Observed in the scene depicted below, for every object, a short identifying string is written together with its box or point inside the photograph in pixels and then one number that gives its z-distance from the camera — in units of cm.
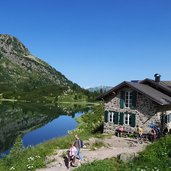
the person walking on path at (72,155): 1370
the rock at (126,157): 1418
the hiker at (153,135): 1981
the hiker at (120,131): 2221
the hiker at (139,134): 2014
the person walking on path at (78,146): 1443
